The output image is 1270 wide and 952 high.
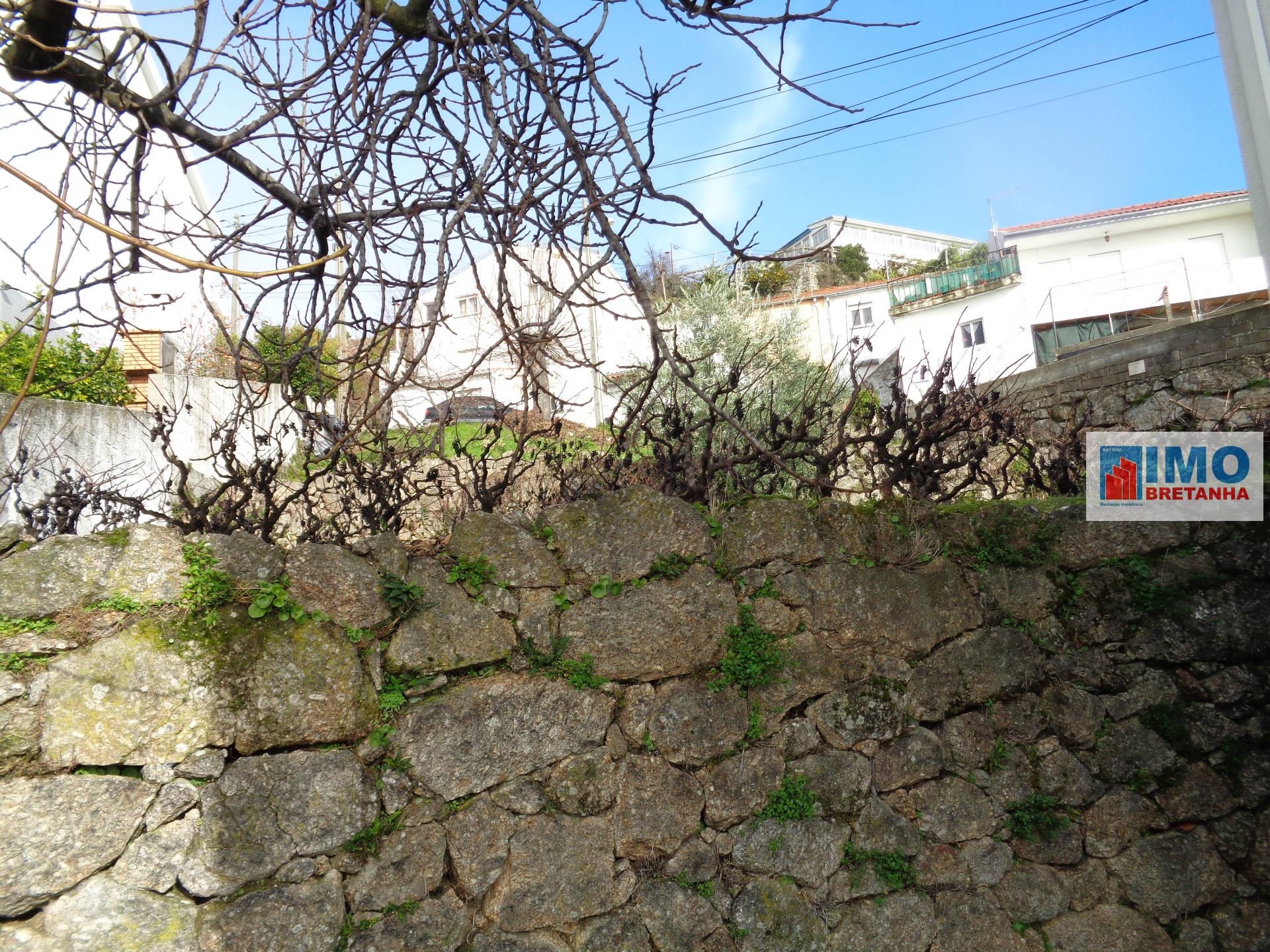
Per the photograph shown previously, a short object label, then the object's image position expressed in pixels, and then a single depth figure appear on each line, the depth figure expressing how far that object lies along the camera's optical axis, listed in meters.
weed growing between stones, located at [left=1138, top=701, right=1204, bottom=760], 3.00
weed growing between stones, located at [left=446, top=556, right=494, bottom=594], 2.46
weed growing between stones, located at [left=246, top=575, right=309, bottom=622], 2.17
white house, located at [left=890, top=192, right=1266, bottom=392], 18.83
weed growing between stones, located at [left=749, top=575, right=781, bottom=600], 2.77
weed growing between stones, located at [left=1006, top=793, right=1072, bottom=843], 2.86
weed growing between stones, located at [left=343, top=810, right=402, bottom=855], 2.17
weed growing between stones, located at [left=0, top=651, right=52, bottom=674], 1.91
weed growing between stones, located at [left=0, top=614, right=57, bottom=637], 1.93
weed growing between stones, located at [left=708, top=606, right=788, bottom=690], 2.66
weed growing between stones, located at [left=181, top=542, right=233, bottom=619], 2.11
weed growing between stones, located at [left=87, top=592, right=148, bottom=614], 2.03
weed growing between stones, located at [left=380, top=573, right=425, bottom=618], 2.33
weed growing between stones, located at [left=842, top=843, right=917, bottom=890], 2.67
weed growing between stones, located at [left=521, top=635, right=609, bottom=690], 2.48
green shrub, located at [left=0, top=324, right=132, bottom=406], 5.66
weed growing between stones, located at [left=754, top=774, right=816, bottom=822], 2.61
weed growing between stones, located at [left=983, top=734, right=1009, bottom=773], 2.89
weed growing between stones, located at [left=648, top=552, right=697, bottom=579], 2.66
